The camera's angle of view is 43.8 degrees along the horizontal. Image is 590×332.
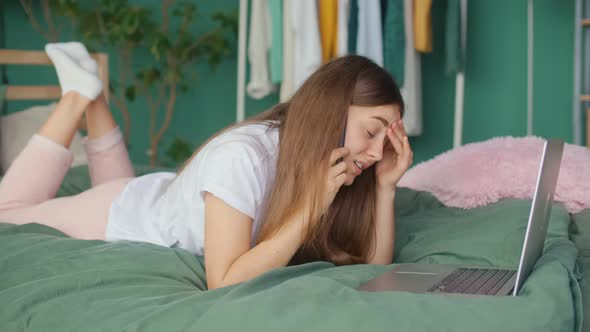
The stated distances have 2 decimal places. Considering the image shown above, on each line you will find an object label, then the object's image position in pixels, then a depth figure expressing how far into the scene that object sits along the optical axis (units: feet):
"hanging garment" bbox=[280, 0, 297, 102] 11.07
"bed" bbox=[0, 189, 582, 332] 3.10
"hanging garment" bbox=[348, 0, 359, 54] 10.86
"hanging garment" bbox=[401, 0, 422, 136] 11.12
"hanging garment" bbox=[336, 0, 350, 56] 10.73
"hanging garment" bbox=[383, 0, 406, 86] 10.77
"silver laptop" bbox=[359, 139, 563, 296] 3.38
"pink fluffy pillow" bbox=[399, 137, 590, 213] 6.14
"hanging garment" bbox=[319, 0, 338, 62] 10.87
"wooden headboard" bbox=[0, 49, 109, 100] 10.09
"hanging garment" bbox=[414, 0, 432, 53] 11.01
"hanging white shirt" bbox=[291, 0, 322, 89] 10.71
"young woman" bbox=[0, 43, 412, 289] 4.32
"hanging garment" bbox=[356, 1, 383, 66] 10.71
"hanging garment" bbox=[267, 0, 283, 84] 11.18
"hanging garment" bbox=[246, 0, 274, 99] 11.65
